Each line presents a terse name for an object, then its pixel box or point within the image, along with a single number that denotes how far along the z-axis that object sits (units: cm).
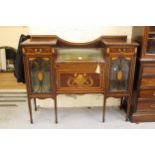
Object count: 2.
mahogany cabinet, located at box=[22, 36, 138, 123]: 204
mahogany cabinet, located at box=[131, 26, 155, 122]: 204
